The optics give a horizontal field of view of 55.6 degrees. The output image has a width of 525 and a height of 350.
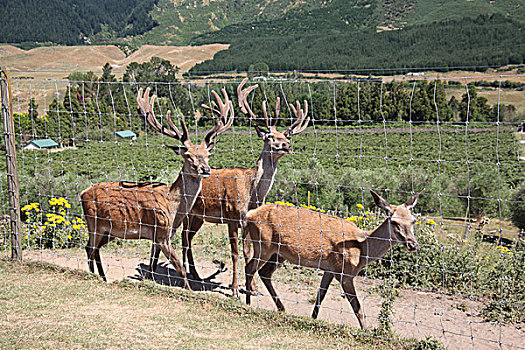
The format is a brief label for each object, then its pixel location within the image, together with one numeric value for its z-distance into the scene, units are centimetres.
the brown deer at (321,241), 640
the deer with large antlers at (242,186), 822
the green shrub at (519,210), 1533
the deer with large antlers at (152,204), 761
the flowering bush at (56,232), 1013
